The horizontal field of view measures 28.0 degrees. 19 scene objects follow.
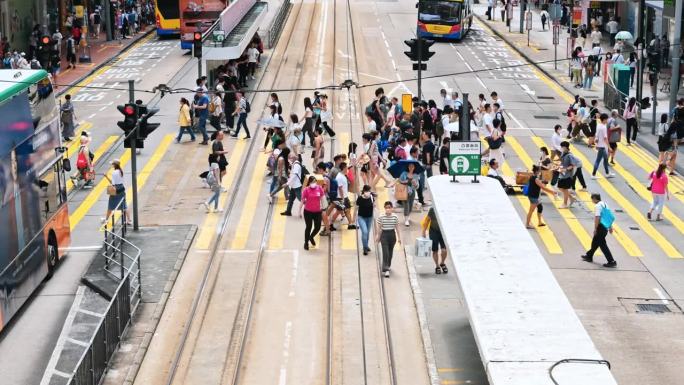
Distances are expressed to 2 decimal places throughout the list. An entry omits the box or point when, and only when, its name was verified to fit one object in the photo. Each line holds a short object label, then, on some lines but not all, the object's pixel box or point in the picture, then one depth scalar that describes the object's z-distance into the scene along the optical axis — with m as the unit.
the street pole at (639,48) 43.31
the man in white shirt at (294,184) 30.83
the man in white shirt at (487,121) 37.22
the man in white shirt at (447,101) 40.58
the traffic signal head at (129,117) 29.25
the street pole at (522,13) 68.31
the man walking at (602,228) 26.86
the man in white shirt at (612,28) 62.88
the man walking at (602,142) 34.88
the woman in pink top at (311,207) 27.95
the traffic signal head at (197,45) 40.78
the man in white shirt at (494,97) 38.97
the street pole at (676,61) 41.56
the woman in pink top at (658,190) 30.27
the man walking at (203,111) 39.34
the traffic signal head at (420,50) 36.91
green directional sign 25.38
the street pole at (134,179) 29.36
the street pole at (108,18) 62.35
